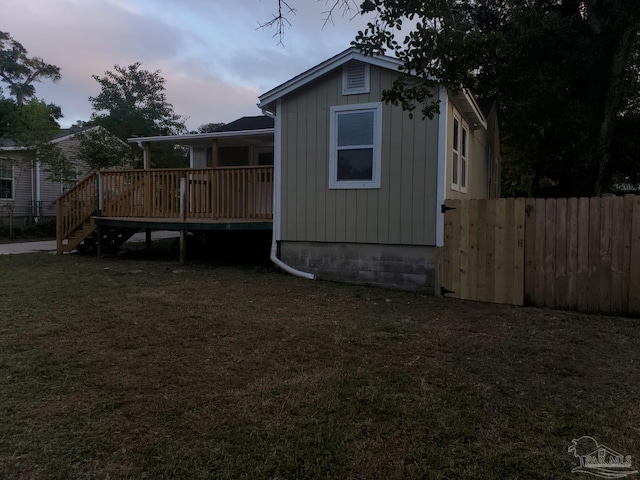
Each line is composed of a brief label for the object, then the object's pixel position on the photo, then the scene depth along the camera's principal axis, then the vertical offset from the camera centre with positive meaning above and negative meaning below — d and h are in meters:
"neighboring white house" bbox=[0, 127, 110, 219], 18.20 +1.86
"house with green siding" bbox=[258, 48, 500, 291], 7.02 +0.90
